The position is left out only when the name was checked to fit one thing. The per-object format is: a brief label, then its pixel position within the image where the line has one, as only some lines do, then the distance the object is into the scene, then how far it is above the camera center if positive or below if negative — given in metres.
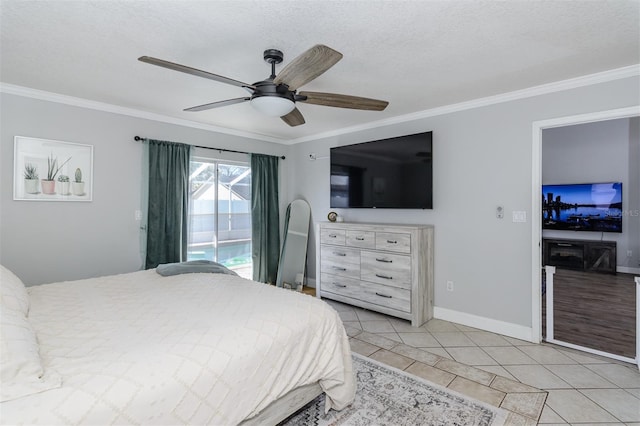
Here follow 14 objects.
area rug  1.91 -1.25
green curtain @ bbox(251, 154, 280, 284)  4.75 -0.08
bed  1.09 -0.61
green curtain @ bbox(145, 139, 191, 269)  3.71 +0.12
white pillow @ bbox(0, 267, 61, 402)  1.05 -0.54
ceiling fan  1.65 +0.81
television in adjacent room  5.45 +0.15
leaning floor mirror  4.91 -0.58
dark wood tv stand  5.49 -0.72
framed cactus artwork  2.96 +0.41
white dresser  3.41 -0.63
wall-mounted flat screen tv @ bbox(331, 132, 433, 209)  3.58 +0.51
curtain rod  3.62 +0.89
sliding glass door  4.22 -0.02
